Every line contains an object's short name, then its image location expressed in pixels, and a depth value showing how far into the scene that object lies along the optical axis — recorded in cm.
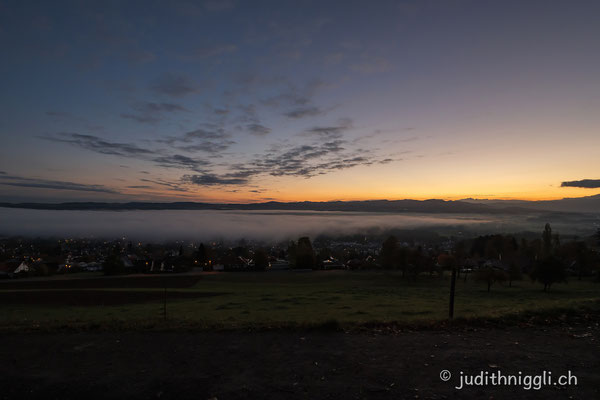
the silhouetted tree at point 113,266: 6825
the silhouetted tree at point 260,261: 8069
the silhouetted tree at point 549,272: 4259
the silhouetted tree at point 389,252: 7206
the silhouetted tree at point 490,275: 4541
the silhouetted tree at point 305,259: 8125
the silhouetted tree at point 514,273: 5179
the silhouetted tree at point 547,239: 8529
